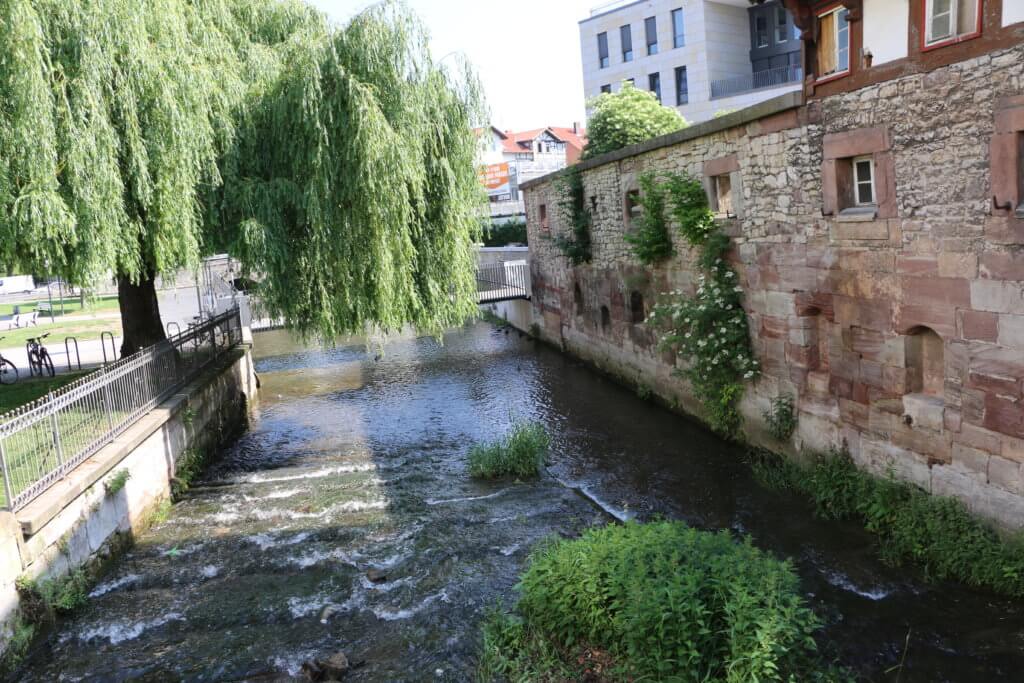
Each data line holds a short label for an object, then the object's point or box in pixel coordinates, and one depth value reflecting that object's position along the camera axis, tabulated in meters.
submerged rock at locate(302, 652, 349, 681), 6.57
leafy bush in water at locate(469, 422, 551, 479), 11.79
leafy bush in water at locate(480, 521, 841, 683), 5.28
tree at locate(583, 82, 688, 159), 20.73
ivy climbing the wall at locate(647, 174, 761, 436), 12.23
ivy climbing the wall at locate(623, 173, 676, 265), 14.46
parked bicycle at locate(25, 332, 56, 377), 16.16
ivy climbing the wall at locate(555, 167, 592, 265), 19.02
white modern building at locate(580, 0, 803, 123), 34.41
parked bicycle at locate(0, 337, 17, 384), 15.99
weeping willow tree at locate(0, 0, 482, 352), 9.66
